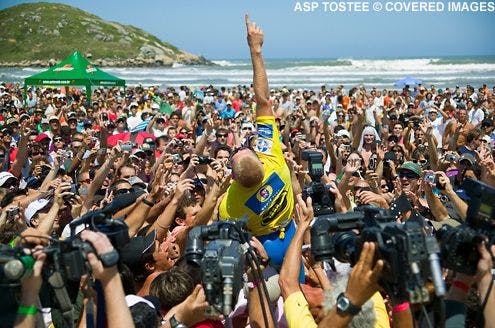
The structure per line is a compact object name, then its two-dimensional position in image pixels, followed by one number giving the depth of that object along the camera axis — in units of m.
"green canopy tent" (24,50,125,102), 19.43
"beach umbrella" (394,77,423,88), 26.84
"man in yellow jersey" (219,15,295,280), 4.02
